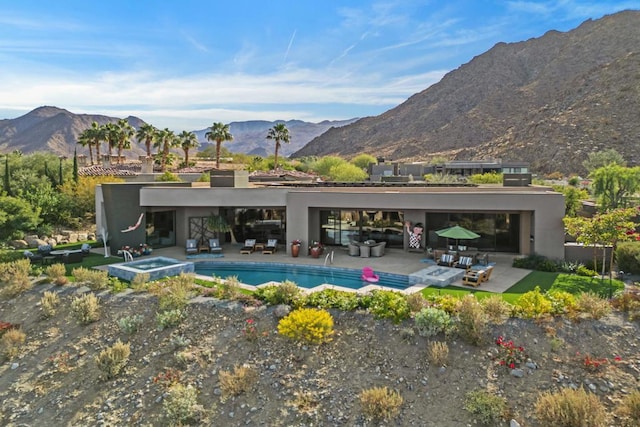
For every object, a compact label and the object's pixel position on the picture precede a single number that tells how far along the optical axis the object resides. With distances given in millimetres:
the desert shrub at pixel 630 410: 8414
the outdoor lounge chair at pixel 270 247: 21469
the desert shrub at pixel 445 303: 11570
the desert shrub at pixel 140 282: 14875
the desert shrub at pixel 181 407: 9711
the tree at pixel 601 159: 56912
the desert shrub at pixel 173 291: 13414
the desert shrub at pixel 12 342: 13047
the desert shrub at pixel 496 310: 11188
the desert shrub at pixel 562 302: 11453
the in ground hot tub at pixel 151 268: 16703
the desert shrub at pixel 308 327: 11172
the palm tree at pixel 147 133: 60469
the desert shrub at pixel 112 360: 11367
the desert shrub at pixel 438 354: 10188
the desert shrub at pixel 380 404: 9133
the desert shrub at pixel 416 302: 11820
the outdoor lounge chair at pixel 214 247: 21375
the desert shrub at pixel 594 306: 11219
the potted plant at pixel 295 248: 20500
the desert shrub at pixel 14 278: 15992
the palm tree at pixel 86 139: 60741
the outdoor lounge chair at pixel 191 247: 21359
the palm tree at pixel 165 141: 60281
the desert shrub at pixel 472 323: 10602
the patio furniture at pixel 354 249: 20281
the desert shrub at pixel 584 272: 15919
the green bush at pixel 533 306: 11305
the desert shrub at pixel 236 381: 10219
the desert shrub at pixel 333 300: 12472
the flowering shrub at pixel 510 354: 10008
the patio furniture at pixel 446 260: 17578
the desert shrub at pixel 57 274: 16031
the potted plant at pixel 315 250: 20109
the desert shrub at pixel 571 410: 8234
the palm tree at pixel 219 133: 54094
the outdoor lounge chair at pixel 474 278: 14951
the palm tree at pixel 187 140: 60281
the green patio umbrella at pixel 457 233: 17656
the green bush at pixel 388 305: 11695
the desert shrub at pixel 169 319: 12688
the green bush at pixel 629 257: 15531
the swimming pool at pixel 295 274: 16141
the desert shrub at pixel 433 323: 10953
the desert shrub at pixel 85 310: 13641
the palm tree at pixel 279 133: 56366
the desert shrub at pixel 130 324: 12773
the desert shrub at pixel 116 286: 15016
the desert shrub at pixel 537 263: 17062
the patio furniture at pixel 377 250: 19953
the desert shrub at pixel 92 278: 15328
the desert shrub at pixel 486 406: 8781
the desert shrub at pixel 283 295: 12930
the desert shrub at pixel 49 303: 14406
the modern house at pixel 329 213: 18641
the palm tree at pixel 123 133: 61219
